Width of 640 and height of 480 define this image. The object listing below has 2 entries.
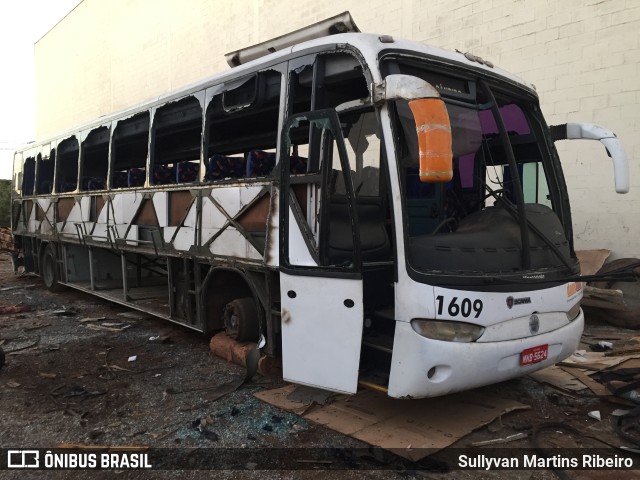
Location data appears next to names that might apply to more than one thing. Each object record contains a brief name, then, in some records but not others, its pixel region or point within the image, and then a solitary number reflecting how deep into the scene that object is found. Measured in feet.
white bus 11.28
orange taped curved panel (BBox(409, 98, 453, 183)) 9.54
